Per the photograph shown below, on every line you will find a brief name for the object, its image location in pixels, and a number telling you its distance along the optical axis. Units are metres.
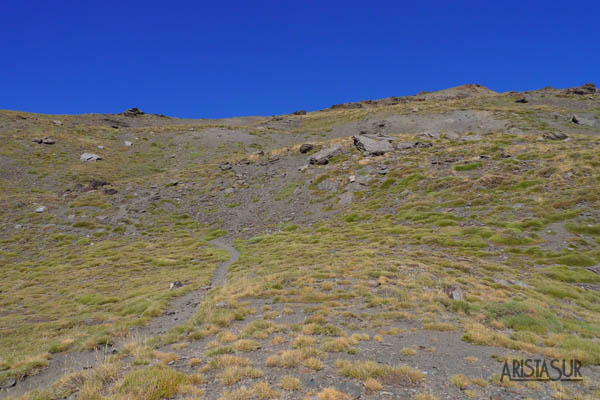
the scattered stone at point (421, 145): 53.38
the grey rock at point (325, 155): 53.91
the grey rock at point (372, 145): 52.87
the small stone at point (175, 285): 20.83
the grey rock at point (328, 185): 44.91
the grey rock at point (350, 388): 7.42
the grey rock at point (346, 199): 40.89
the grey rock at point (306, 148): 61.09
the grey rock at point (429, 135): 59.10
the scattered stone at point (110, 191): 48.47
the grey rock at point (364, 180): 44.25
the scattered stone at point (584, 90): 104.69
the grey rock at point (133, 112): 132.00
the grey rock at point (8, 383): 9.54
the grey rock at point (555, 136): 49.12
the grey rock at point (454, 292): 15.12
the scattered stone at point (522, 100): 101.60
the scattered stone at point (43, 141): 70.41
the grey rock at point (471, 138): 53.65
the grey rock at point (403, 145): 53.69
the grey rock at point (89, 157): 66.97
